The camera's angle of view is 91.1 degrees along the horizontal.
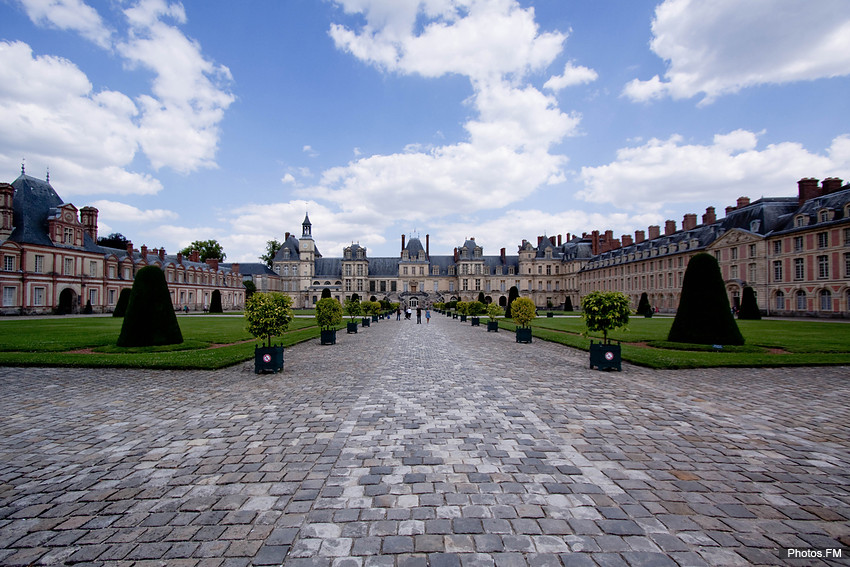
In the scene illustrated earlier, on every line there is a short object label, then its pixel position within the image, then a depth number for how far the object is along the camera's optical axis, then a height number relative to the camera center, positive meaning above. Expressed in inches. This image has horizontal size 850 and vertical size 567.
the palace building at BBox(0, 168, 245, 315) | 1515.7 +152.6
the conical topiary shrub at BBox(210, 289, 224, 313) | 2035.4 -49.1
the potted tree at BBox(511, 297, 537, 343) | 743.1 -40.2
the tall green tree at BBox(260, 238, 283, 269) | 3769.7 +395.7
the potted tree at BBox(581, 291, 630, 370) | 466.6 -21.6
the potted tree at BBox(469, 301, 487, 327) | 1375.6 -50.6
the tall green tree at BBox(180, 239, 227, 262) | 3203.2 +353.7
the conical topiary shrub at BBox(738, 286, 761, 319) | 1343.5 -46.8
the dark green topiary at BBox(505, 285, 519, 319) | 1671.0 -1.5
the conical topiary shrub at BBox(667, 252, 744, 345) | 591.8 -23.3
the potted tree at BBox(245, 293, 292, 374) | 458.6 -23.8
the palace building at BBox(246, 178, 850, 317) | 1443.2 +167.1
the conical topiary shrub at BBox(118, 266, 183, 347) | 573.0 -28.4
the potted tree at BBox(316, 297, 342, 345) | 741.3 -34.7
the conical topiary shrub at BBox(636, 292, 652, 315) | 1690.5 -61.2
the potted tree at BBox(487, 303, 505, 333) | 1009.9 -56.6
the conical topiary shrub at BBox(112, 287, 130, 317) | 1405.6 -35.8
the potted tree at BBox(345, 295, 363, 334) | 1115.7 -37.8
